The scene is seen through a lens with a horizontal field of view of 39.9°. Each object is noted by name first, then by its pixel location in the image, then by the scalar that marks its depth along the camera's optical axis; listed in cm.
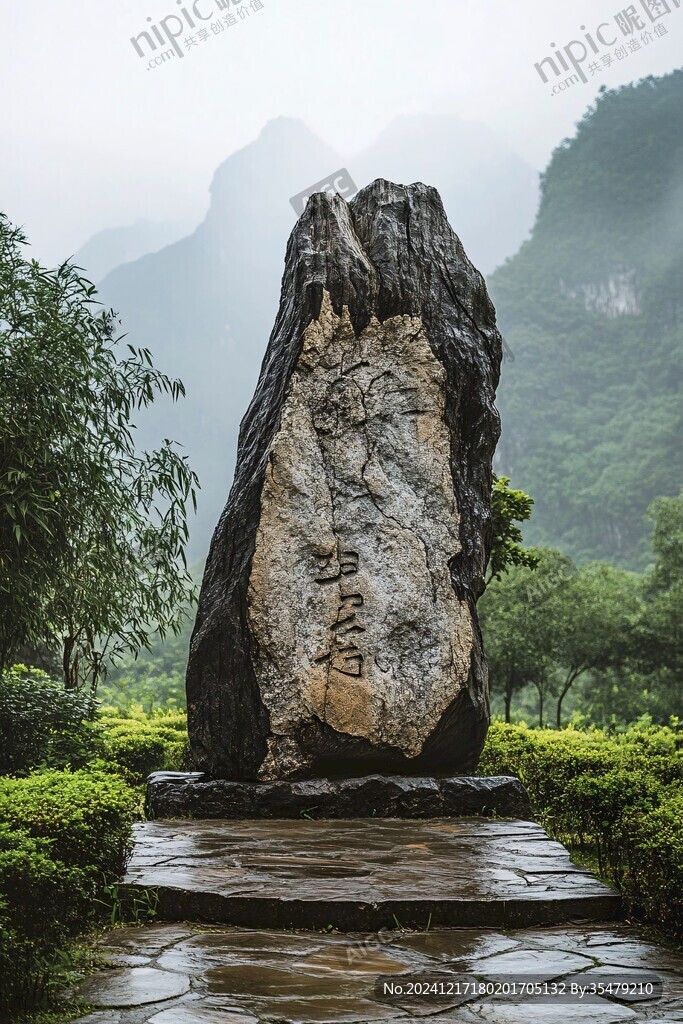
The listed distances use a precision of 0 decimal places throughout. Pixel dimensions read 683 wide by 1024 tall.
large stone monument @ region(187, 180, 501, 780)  539
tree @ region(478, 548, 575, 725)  1280
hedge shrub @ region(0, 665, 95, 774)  615
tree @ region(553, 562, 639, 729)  1345
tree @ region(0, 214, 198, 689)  606
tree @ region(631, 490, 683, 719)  1445
